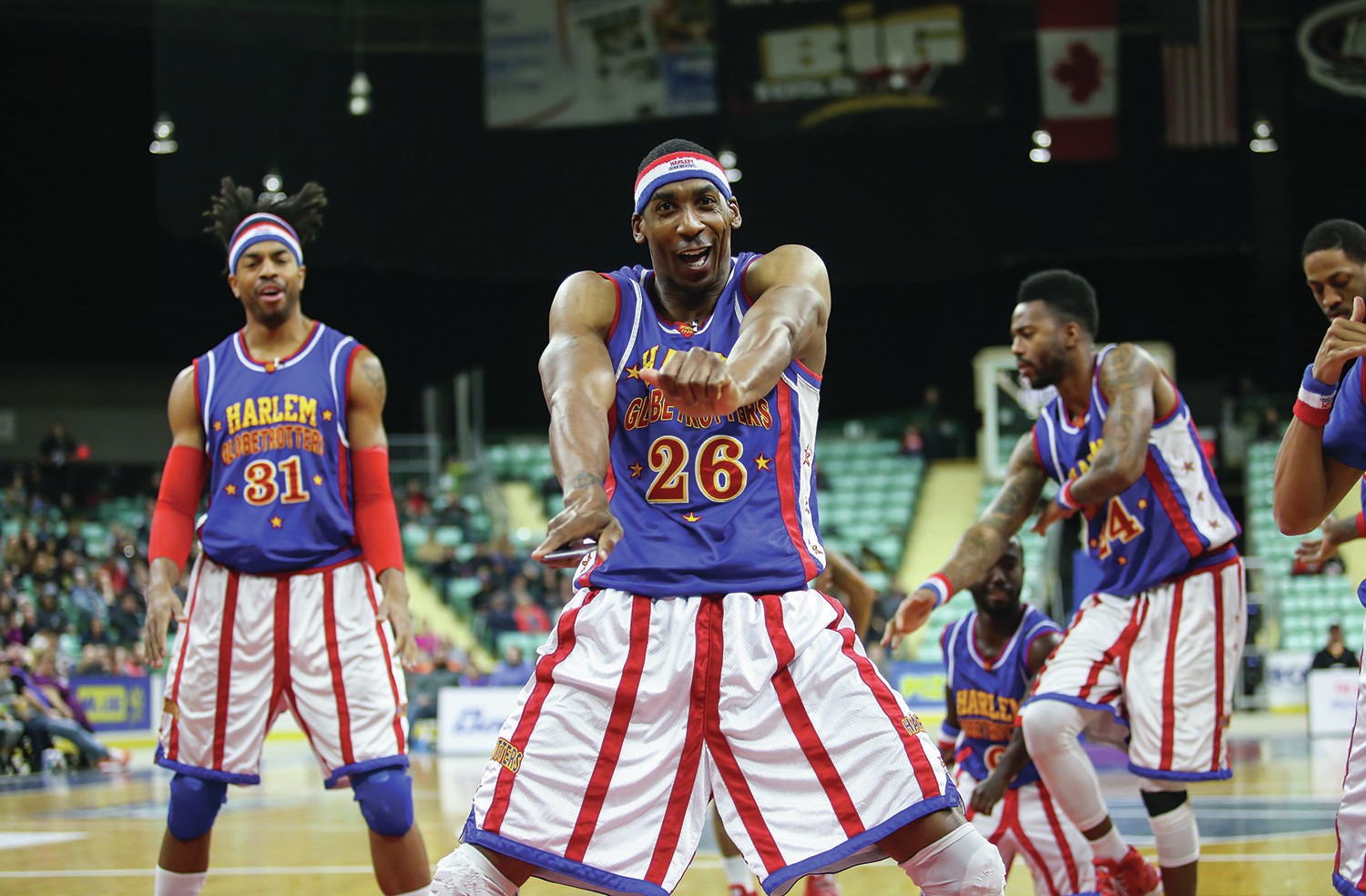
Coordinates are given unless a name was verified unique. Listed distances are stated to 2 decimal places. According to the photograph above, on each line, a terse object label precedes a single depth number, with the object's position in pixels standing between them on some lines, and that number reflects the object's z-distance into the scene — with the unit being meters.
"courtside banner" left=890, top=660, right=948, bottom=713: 17.53
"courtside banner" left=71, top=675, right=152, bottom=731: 18.28
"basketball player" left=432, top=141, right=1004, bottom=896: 3.23
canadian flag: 22.89
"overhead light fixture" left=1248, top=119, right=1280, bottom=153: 25.70
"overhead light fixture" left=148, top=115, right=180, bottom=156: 23.66
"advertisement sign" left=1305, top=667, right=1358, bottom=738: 16.12
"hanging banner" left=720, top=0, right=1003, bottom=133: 22.47
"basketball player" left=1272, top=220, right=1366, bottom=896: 3.55
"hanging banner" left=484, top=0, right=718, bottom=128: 23.36
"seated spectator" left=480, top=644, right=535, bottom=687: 17.42
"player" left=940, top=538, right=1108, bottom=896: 6.11
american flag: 22.25
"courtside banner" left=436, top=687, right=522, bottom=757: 16.56
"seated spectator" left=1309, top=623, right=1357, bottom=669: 17.33
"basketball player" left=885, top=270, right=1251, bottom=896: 5.51
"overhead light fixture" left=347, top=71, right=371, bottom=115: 25.17
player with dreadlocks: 5.02
